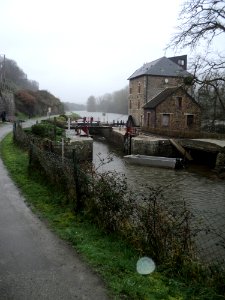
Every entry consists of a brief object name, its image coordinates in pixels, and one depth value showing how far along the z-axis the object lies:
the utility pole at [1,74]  52.33
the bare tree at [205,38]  15.21
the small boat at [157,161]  19.29
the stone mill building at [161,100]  30.93
